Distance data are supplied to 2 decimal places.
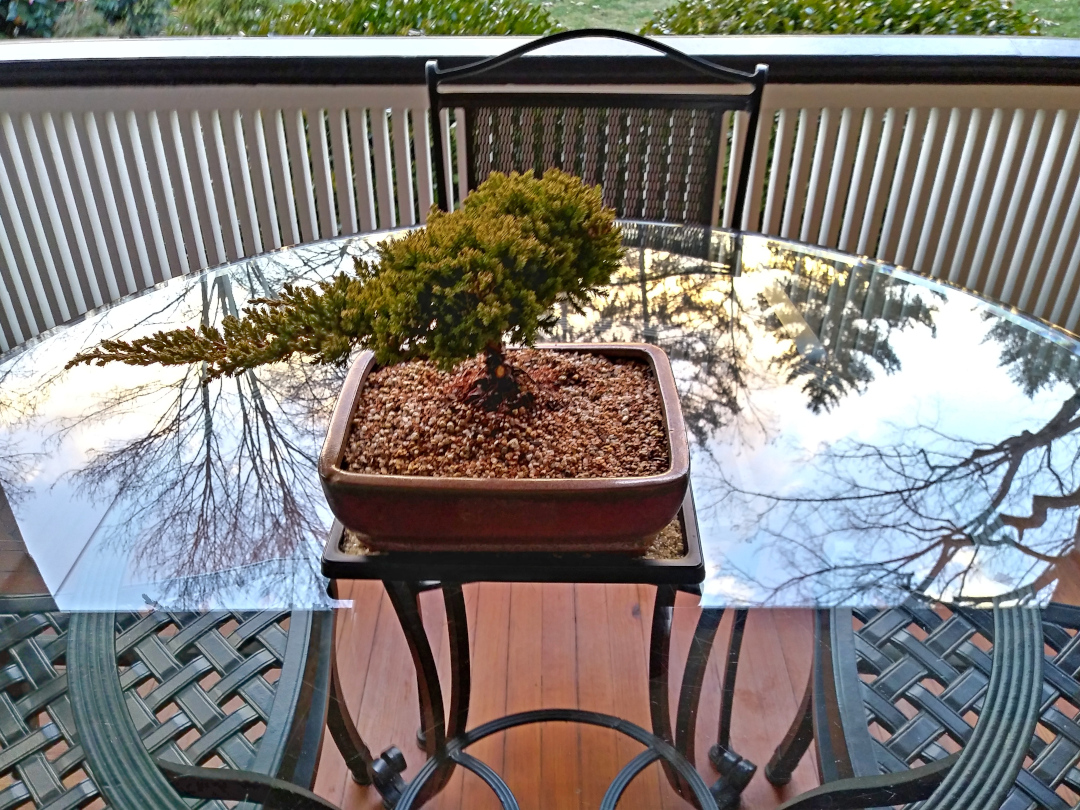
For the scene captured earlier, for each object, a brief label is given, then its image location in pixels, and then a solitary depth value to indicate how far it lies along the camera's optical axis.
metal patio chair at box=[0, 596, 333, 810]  0.65
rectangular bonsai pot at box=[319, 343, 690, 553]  0.71
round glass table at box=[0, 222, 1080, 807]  0.72
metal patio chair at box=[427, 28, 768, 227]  1.55
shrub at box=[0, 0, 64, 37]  2.20
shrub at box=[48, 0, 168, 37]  2.20
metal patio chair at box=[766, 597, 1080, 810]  0.66
